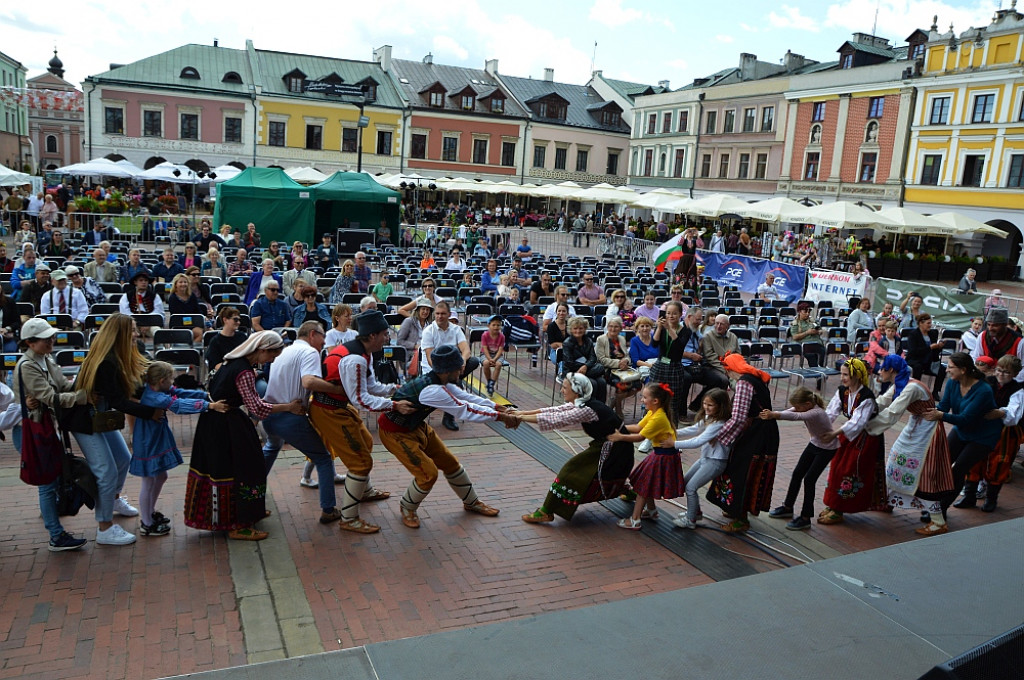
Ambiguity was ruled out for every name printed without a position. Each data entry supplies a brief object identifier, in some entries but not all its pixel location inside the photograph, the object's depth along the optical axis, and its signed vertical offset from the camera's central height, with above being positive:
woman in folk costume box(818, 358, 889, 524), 6.55 -1.87
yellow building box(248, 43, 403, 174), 47.31 +5.84
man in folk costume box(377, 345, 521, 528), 5.86 -1.58
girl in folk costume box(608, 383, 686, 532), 6.21 -1.86
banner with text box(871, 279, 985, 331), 15.77 -0.99
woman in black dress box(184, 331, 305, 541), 5.51 -1.83
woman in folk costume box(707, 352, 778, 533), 6.36 -1.74
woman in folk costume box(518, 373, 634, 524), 6.11 -1.91
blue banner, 19.17 -0.82
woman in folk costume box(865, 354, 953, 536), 6.80 -1.87
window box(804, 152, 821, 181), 43.41 +4.49
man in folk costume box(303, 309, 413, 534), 5.77 -1.43
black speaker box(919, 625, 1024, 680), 2.43 -1.31
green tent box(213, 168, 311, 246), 22.53 +0.01
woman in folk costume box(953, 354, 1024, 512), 7.43 -1.88
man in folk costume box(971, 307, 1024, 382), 9.66 -0.98
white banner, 17.66 -0.92
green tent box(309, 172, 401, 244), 23.08 +0.26
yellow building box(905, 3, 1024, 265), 34.06 +5.91
